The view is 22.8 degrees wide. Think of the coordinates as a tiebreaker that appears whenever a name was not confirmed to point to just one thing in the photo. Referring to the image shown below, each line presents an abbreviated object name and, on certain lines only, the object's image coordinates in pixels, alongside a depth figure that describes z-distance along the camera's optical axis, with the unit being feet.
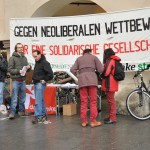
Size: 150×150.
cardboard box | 30.30
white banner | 28.14
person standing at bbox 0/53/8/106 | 30.50
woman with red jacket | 25.99
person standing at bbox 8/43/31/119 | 29.09
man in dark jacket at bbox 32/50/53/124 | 26.96
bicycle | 27.48
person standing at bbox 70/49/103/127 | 25.40
